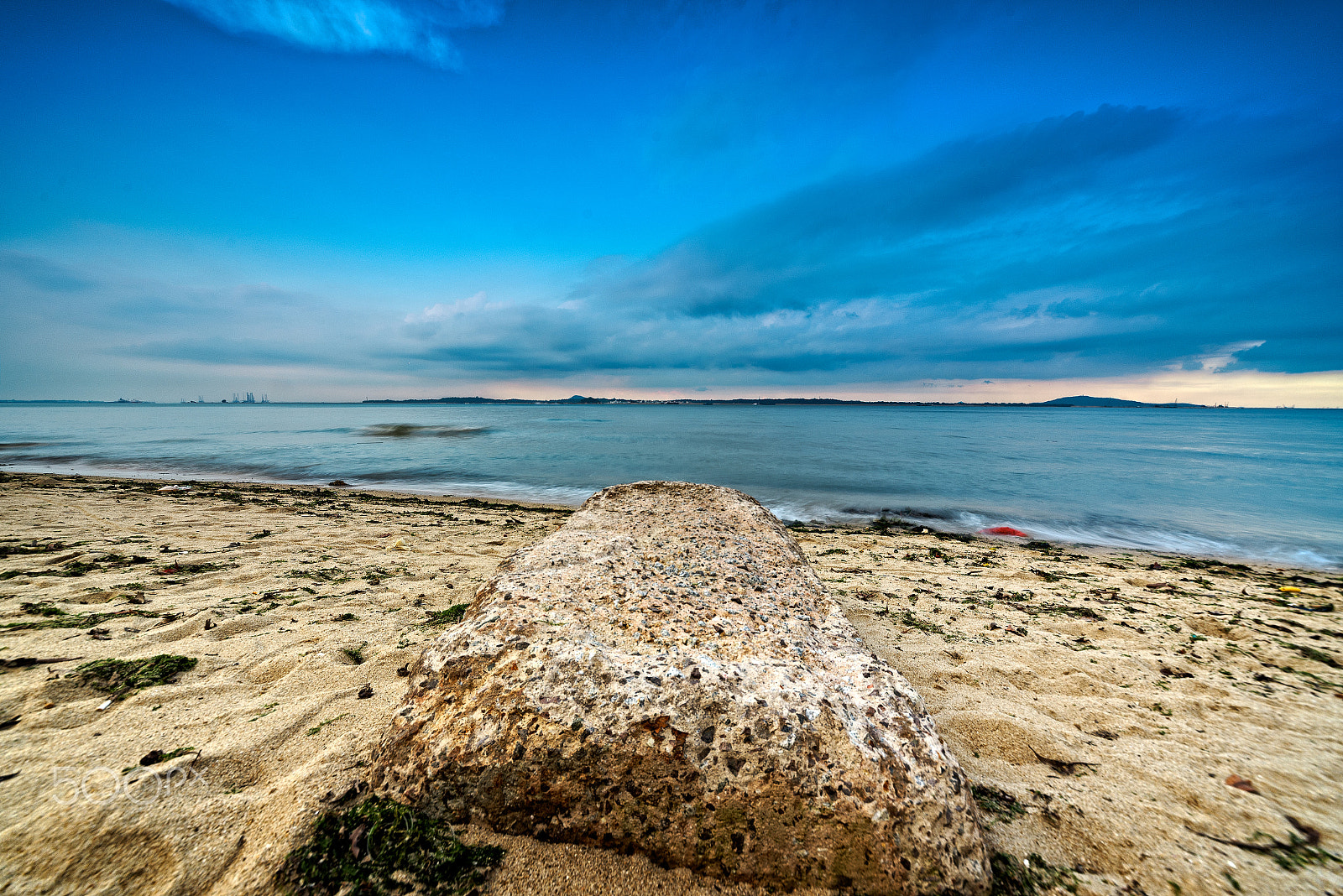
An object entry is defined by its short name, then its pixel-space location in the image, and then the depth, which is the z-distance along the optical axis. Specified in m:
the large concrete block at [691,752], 0.40
